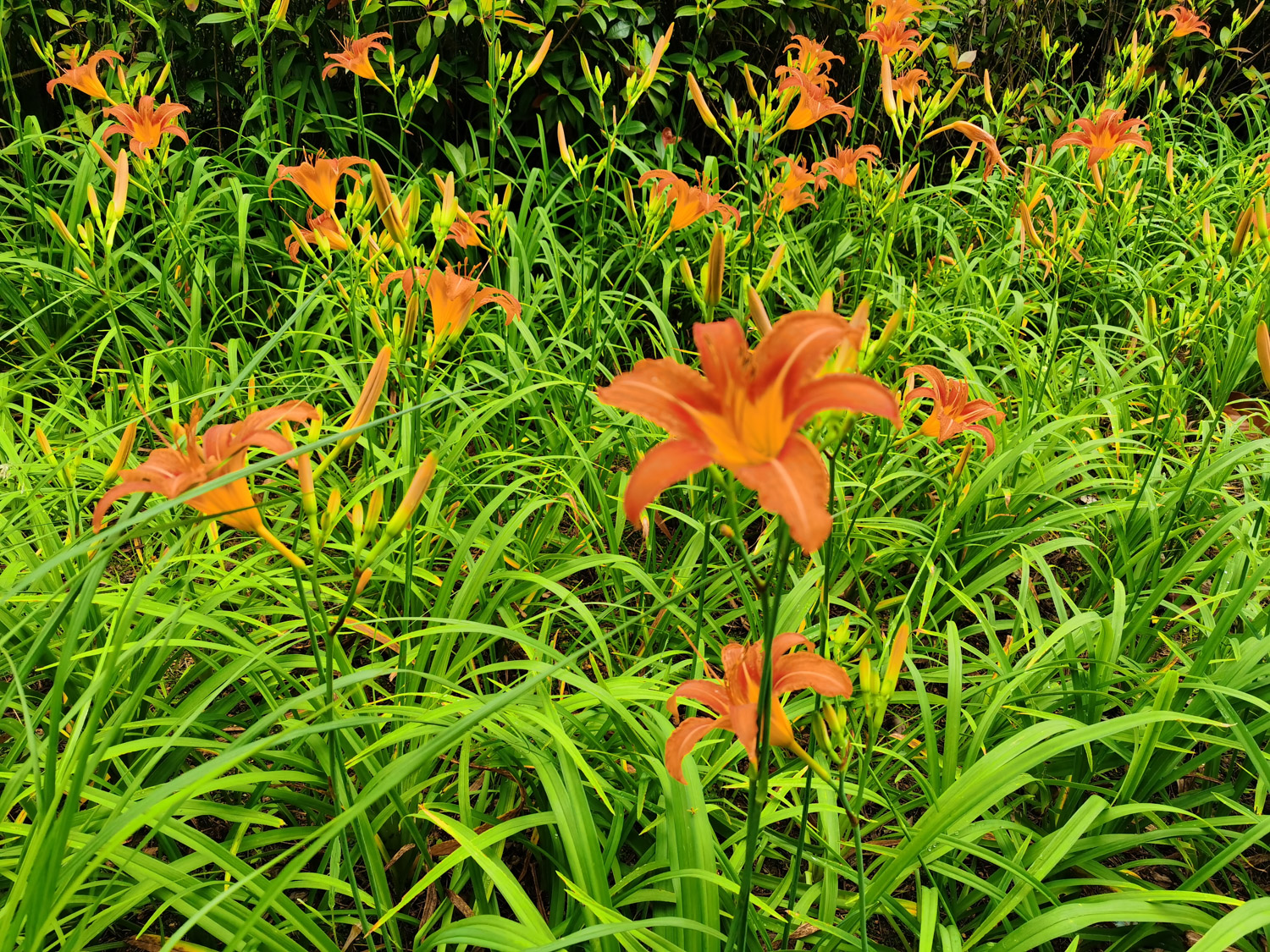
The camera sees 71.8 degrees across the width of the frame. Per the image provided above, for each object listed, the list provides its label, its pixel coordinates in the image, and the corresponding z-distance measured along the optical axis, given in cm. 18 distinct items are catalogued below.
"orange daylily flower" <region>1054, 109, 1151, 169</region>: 238
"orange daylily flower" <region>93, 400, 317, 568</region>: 92
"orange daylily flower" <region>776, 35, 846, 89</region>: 247
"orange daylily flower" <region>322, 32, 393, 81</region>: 233
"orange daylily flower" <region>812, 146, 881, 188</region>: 272
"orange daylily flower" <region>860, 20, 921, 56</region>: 262
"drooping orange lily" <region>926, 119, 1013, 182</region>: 220
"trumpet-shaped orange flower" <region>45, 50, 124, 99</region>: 241
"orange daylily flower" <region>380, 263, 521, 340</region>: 152
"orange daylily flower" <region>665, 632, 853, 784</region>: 92
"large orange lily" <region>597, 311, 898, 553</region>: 71
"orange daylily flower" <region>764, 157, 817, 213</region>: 259
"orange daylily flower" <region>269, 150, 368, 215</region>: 191
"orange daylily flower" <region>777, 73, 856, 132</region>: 232
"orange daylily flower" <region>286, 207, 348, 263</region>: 187
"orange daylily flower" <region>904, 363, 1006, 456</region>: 154
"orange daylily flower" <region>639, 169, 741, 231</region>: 220
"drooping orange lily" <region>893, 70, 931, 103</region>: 228
